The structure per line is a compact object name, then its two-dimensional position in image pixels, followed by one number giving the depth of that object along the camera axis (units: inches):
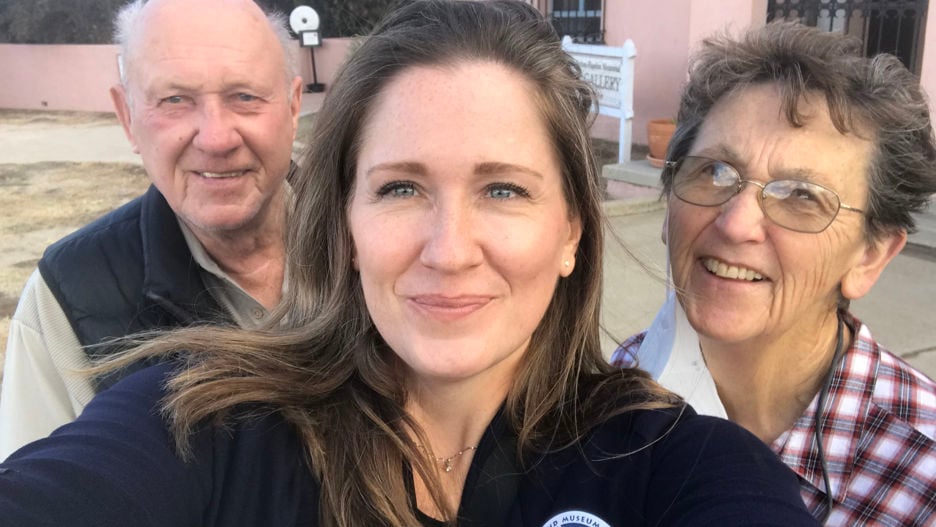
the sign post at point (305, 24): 591.8
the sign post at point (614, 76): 263.3
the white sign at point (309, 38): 597.0
